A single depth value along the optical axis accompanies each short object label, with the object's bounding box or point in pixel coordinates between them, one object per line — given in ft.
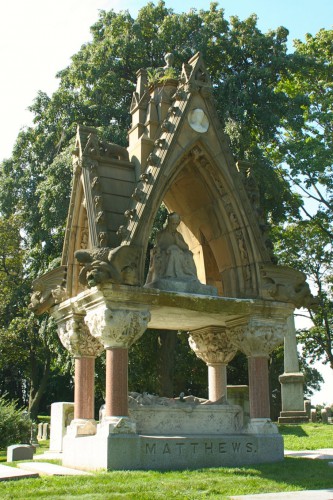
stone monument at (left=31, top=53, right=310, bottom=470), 36.96
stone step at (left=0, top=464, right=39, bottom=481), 31.49
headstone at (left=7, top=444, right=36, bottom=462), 45.01
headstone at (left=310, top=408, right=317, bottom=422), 90.22
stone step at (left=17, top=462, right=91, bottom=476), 34.24
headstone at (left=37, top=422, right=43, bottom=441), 92.38
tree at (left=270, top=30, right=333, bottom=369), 83.46
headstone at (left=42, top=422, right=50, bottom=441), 90.58
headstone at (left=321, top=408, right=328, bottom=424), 94.49
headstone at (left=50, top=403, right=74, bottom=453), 58.90
